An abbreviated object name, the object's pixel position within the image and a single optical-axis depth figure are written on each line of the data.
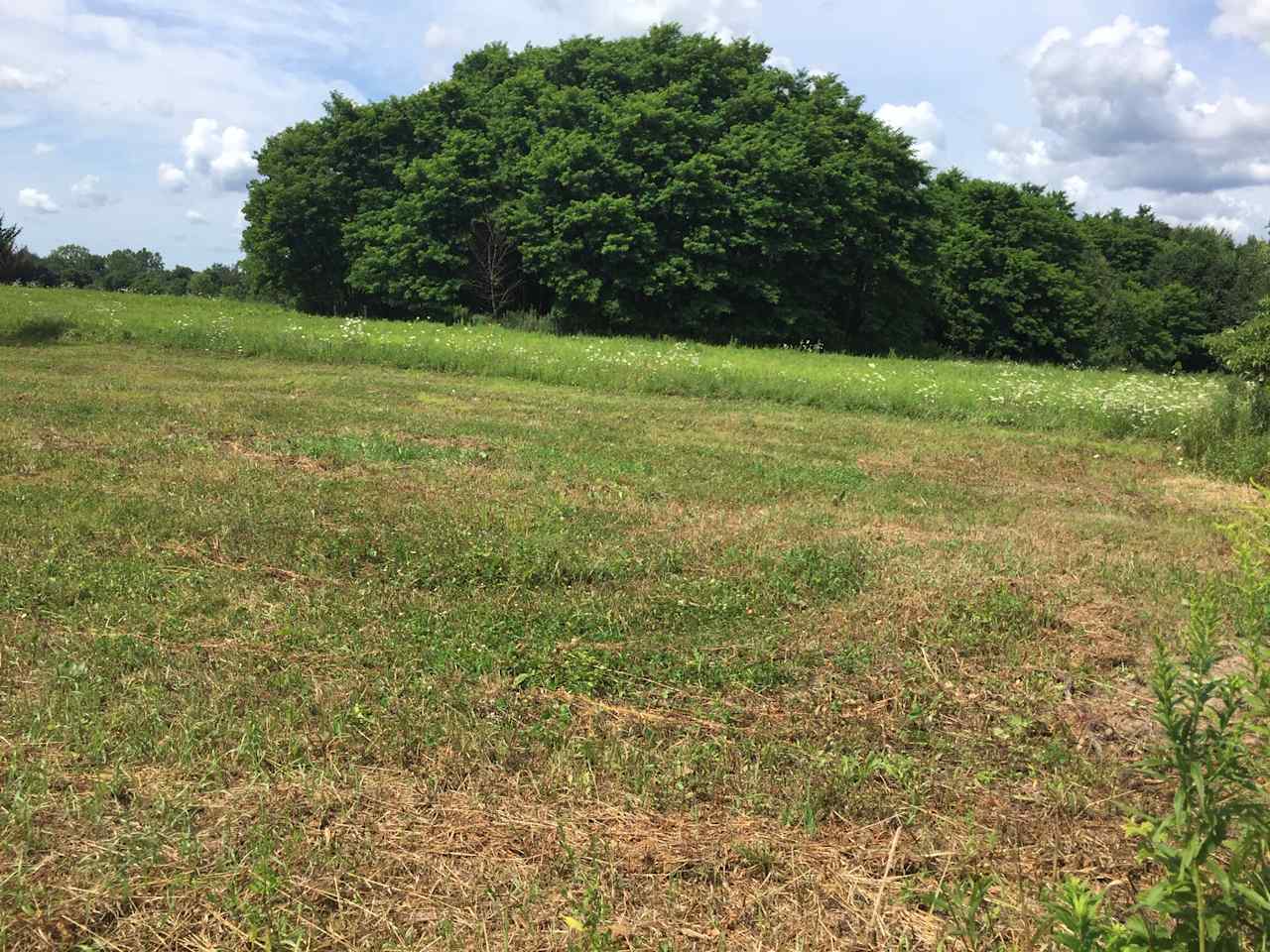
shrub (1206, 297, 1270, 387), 10.95
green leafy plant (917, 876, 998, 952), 2.49
